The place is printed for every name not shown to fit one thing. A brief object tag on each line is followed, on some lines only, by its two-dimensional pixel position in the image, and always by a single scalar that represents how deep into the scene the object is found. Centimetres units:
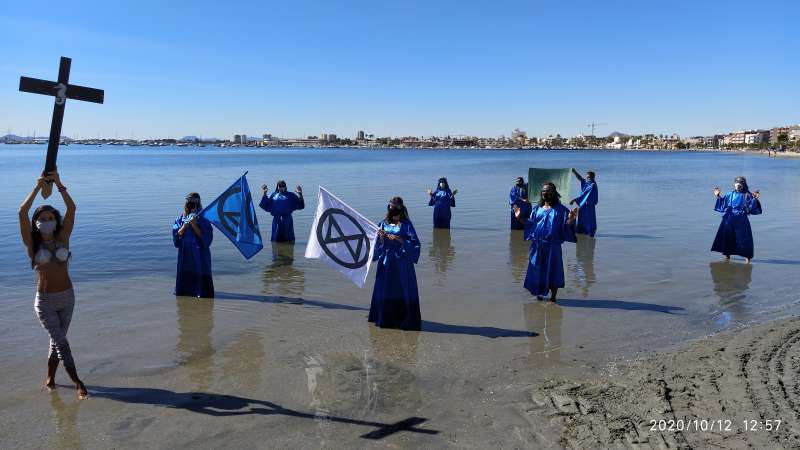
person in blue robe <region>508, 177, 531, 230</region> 1602
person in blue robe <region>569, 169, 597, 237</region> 1569
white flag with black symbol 794
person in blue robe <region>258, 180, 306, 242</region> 1416
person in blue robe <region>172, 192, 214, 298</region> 898
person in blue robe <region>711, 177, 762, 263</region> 1217
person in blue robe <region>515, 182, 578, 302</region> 870
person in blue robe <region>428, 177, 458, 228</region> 1712
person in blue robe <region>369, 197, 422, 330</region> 752
